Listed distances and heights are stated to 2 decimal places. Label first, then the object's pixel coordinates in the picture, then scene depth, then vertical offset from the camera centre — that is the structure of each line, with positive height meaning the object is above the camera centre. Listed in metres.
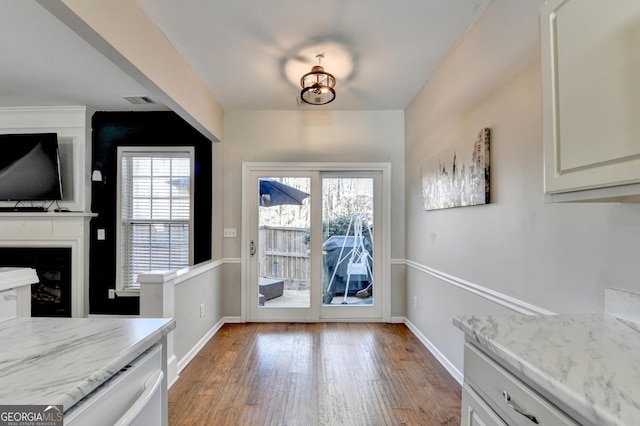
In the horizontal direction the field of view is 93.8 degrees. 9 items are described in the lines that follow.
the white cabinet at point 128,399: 0.69 -0.48
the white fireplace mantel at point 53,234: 3.46 -0.16
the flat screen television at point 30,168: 3.45 +0.61
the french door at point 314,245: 3.72 -0.32
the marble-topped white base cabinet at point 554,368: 0.65 -0.38
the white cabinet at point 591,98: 0.81 +0.36
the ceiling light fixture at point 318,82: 2.52 +1.18
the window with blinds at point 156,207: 3.69 +0.16
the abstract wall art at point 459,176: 1.97 +0.33
